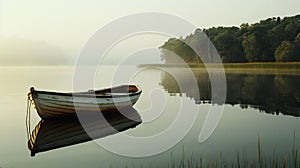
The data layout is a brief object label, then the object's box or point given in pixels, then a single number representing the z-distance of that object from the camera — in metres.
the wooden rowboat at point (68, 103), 15.17
